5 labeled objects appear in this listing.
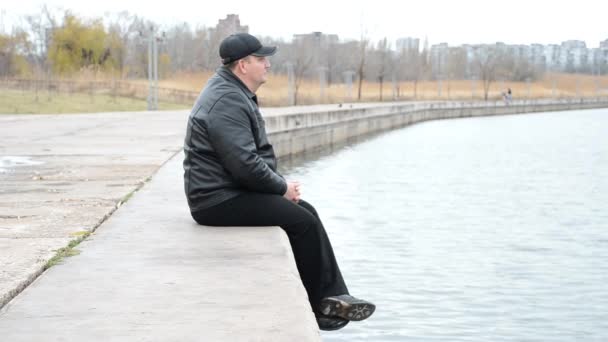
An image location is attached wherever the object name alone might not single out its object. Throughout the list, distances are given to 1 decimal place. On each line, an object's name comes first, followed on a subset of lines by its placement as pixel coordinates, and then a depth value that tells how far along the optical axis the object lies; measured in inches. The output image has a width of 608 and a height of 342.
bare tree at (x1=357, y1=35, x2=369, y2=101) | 3309.3
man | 245.4
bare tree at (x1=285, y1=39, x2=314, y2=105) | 3292.3
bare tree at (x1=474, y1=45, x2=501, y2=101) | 4690.0
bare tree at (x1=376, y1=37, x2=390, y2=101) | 3573.3
